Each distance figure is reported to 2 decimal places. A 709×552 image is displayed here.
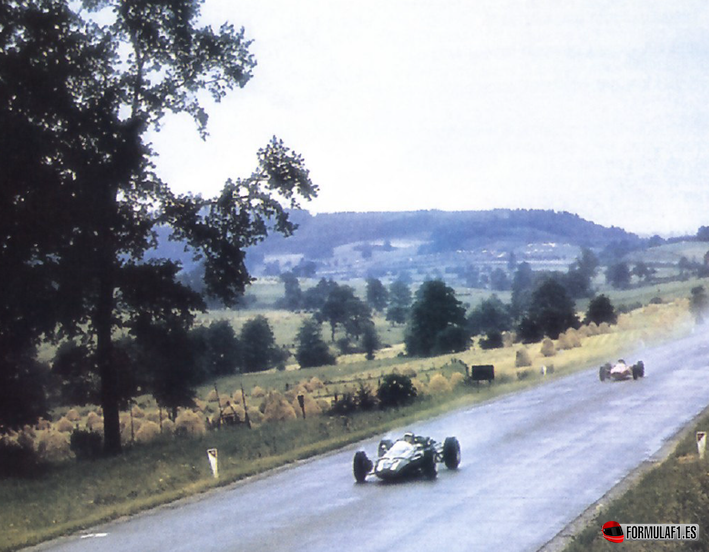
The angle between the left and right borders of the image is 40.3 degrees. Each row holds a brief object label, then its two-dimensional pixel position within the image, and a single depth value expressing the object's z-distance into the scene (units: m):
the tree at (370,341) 96.69
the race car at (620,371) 47.97
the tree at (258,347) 94.88
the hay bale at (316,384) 64.41
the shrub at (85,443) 33.66
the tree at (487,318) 110.12
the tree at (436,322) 78.81
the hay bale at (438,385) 49.56
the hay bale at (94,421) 53.32
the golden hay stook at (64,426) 54.44
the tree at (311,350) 96.00
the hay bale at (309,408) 42.94
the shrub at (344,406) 41.44
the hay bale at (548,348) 76.69
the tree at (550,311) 102.06
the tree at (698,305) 110.88
